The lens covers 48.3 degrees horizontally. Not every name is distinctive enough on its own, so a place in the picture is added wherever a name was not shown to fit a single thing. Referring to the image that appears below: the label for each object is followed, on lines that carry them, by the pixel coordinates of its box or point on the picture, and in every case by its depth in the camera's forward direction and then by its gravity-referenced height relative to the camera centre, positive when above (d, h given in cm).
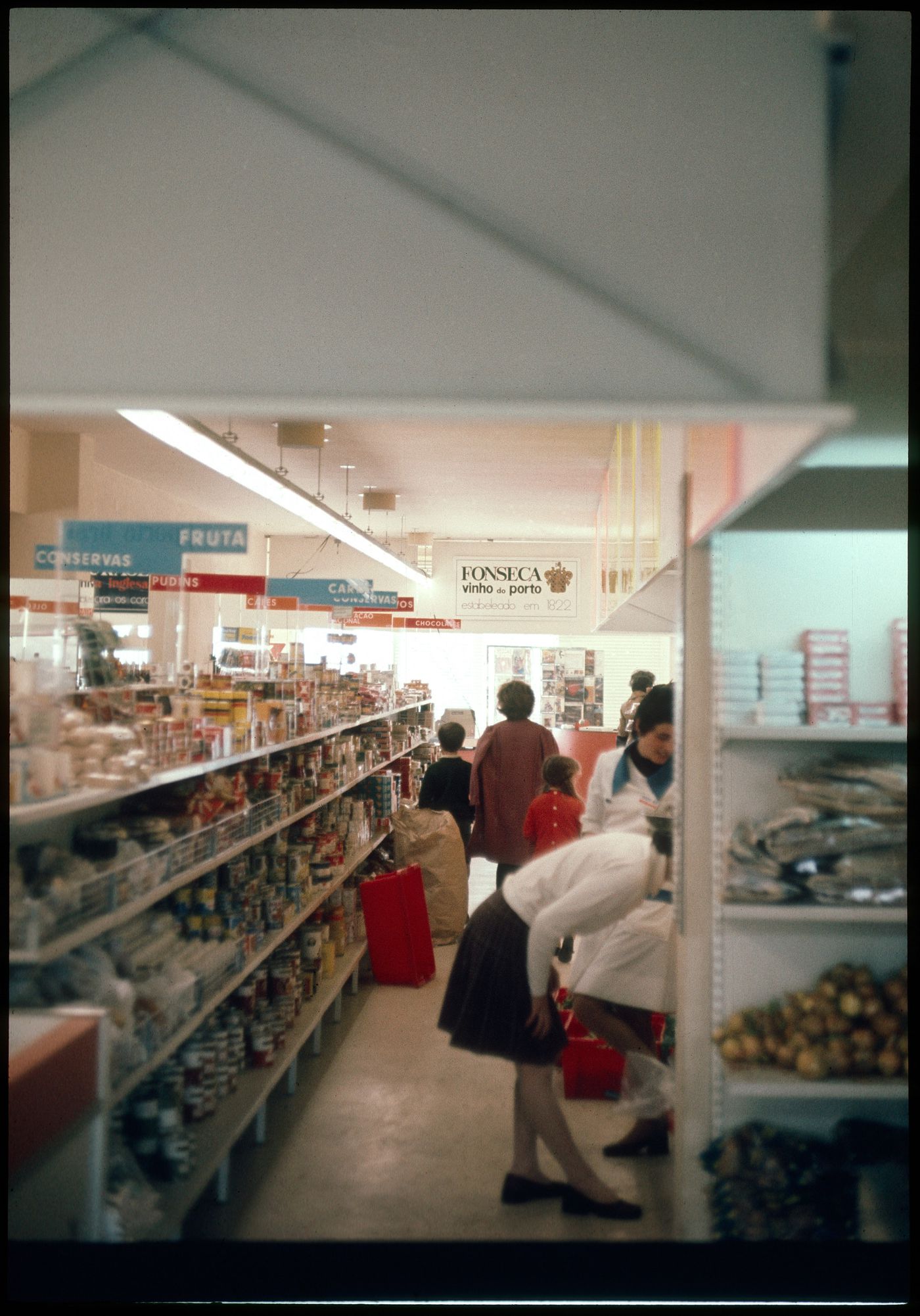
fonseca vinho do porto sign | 1434 +112
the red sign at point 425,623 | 1255 +52
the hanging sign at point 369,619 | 1191 +55
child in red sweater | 476 -68
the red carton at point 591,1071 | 433 -171
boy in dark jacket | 685 -82
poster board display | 1477 -31
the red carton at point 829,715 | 288 -13
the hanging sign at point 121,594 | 486 +34
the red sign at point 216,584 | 468 +38
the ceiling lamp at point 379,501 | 1116 +181
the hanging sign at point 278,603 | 730 +49
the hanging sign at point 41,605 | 879 +51
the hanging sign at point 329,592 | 733 +54
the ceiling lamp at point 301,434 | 750 +171
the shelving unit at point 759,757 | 296 -26
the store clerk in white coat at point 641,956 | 399 -114
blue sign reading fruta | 333 +40
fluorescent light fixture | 420 +104
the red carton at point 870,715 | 285 -13
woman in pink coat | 543 -62
